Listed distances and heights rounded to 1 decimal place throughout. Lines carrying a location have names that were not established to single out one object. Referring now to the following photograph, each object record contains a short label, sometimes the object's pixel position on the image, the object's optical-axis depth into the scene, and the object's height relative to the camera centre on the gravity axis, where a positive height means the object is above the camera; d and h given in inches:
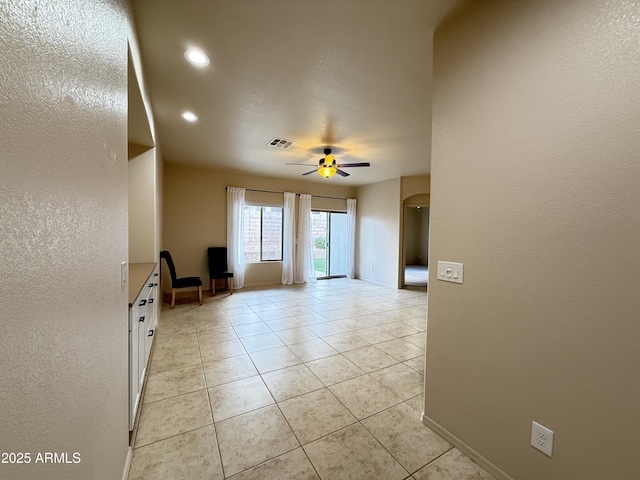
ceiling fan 156.7 +41.2
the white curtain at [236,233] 225.5 +0.0
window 242.4 -0.5
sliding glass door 289.9 -12.3
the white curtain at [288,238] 250.1 -4.2
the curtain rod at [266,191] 237.1 +39.2
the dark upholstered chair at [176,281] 171.6 -32.1
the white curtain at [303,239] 257.1 -5.2
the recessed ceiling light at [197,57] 76.5 +52.6
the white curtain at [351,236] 287.9 -2.0
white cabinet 63.5 -29.1
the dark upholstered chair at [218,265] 208.6 -26.7
